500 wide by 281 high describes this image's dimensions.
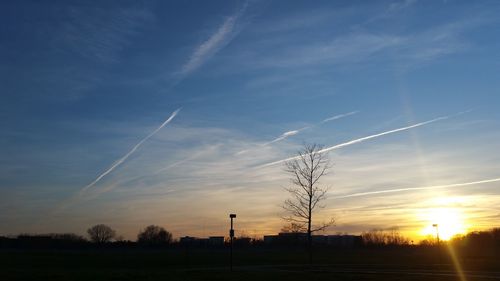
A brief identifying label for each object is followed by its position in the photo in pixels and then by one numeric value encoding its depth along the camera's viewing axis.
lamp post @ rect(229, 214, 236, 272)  36.56
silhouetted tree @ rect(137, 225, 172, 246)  184.81
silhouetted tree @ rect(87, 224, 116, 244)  183.23
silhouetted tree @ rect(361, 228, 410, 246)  151.25
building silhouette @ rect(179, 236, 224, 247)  145.05
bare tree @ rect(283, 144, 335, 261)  37.12
